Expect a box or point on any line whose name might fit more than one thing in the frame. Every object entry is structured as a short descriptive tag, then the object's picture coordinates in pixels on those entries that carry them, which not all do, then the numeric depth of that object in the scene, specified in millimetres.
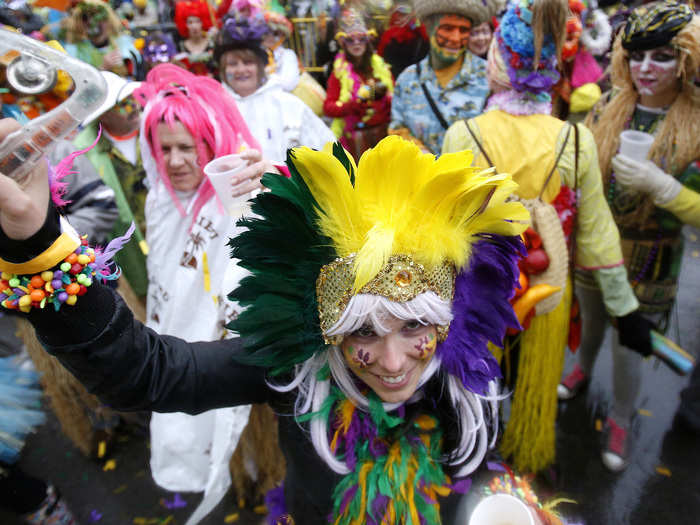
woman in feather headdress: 1117
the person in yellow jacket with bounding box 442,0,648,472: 2205
